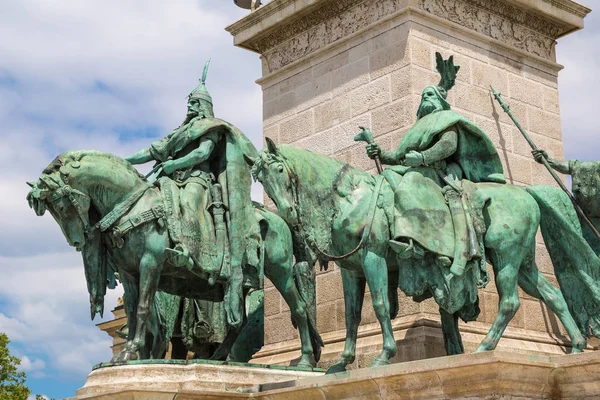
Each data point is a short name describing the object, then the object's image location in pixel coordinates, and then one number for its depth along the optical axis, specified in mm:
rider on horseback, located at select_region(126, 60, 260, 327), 10500
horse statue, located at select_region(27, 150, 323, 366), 10141
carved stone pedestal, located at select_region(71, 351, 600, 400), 7750
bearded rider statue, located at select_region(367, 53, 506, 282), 9281
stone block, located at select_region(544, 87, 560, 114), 13492
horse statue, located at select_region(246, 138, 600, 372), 9266
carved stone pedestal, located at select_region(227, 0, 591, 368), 12172
